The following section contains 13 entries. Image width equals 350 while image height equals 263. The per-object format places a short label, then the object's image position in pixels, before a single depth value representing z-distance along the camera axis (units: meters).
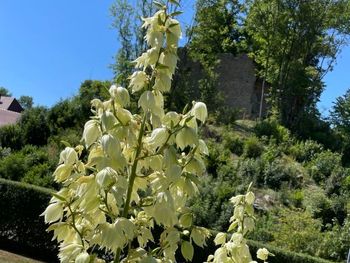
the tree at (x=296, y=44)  20.55
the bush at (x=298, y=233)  9.59
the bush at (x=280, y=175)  13.52
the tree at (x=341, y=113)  21.53
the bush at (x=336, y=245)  9.73
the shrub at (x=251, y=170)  13.19
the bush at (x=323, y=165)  14.65
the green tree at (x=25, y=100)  61.72
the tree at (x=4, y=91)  63.39
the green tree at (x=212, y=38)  20.07
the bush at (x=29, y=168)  11.93
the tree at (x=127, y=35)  21.41
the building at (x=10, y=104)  42.16
